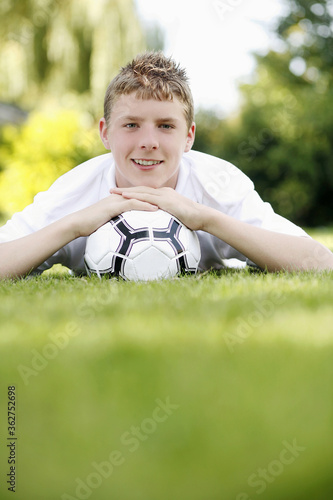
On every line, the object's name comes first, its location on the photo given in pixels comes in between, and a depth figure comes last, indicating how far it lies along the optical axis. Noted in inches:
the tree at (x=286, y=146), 544.7
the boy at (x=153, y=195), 101.0
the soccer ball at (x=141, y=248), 97.3
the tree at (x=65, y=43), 483.2
